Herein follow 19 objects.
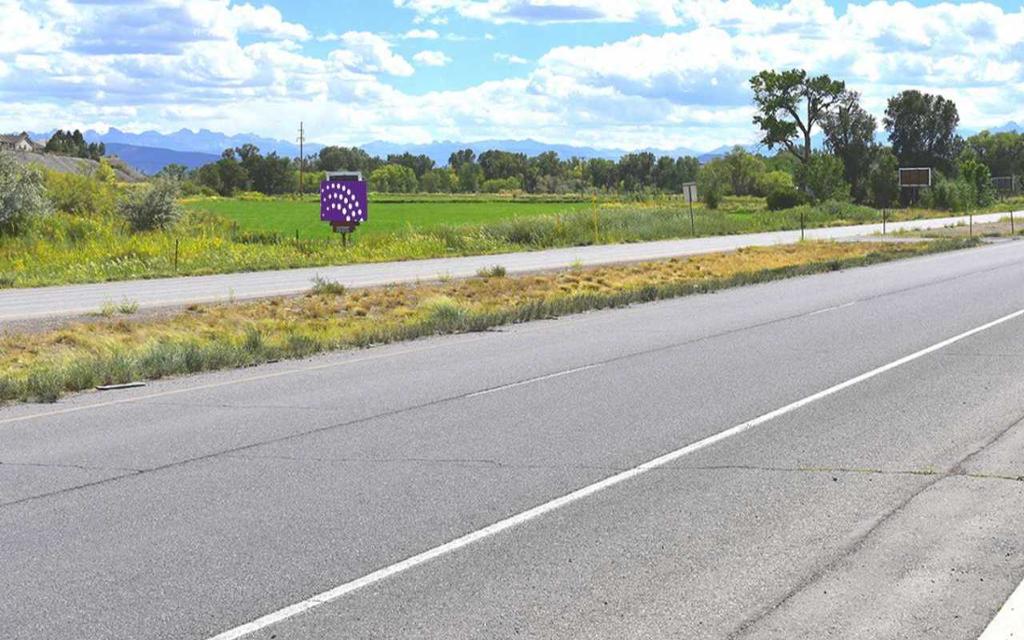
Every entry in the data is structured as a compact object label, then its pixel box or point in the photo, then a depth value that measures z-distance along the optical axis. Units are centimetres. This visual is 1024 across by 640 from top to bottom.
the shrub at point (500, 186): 18175
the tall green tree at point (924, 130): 13725
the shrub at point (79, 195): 4894
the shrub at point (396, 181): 18912
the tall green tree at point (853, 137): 13012
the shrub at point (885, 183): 11722
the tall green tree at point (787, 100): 12131
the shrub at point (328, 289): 2608
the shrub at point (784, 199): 10141
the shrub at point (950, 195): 10631
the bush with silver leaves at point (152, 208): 4472
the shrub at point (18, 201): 3891
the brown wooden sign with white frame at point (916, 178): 11150
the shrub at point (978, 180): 11402
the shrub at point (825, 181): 10206
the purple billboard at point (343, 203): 4444
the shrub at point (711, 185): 9762
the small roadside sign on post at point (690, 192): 5812
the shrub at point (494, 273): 3139
